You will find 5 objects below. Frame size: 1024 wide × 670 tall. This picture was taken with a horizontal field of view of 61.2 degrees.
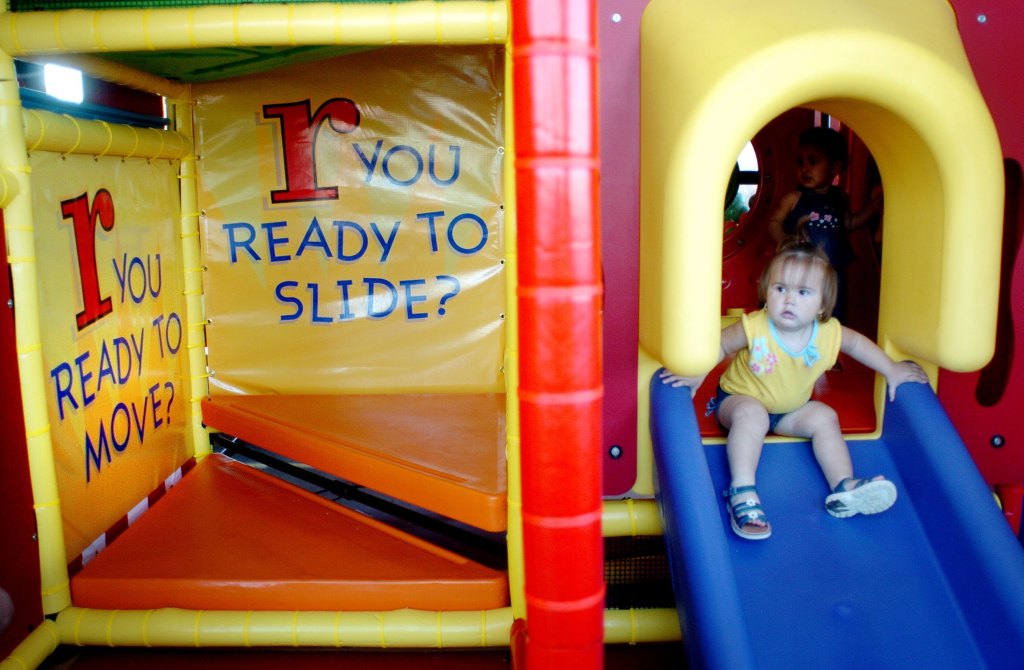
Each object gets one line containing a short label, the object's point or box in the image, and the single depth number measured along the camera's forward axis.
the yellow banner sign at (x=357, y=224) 3.01
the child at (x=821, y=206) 2.79
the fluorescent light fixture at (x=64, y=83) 2.26
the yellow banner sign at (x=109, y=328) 2.18
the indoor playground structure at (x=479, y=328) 1.72
